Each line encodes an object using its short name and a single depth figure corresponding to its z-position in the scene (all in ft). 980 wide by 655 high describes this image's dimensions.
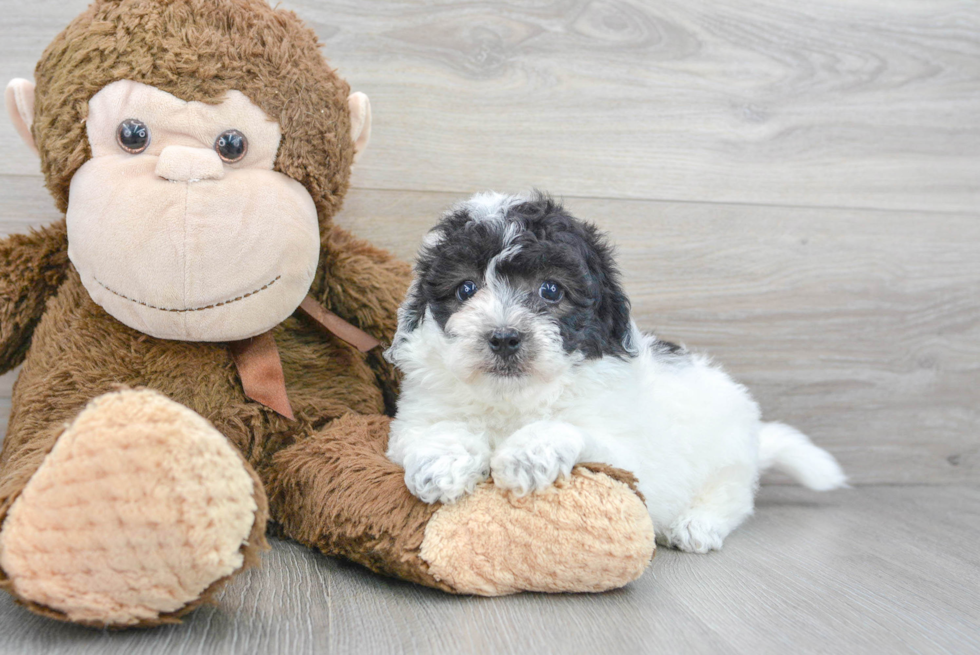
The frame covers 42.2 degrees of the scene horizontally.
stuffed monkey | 2.01
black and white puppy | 2.30
